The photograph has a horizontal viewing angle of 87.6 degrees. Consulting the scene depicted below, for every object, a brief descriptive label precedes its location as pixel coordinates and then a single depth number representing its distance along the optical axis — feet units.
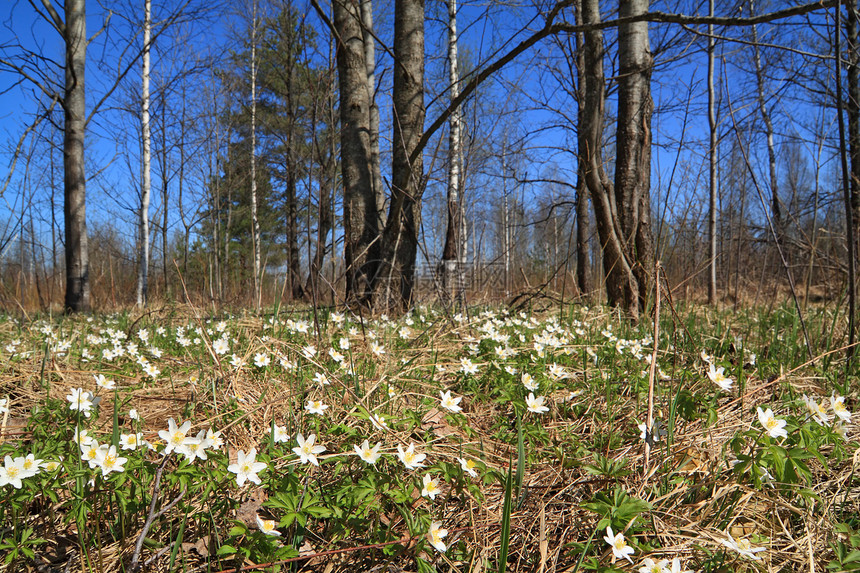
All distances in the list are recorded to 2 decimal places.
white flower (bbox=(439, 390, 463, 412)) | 5.43
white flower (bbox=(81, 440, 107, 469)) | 3.61
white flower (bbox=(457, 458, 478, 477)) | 4.02
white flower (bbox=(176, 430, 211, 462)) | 3.67
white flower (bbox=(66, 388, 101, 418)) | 4.63
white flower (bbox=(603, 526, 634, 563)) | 3.14
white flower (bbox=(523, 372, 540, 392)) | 5.79
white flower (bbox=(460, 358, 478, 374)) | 6.72
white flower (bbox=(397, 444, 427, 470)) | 3.93
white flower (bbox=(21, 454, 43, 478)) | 3.51
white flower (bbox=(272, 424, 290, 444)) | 4.30
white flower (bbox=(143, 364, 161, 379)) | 6.58
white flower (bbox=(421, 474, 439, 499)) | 3.72
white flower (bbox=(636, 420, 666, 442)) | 4.13
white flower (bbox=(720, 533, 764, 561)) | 3.01
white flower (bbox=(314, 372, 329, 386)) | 5.69
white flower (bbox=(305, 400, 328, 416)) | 4.76
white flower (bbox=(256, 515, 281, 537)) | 3.18
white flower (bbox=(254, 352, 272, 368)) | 6.61
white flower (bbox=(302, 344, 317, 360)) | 6.24
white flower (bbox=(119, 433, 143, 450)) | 3.96
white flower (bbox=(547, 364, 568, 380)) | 6.36
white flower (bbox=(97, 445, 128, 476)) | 3.58
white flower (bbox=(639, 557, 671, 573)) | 3.04
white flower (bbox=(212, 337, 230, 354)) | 7.28
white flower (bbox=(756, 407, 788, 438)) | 3.78
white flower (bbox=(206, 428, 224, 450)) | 3.97
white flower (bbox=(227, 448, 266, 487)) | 3.54
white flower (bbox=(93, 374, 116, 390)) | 5.58
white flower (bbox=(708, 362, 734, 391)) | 5.17
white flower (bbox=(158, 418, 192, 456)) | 3.70
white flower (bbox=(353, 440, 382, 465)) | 3.84
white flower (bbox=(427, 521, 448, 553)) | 3.40
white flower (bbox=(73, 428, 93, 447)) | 4.14
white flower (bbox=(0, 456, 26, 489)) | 3.42
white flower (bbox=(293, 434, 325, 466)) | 3.84
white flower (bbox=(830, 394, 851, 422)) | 4.16
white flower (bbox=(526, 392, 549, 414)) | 5.29
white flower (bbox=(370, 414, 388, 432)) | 4.57
